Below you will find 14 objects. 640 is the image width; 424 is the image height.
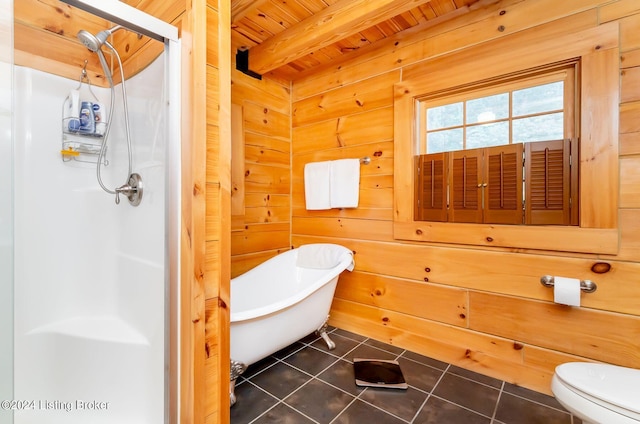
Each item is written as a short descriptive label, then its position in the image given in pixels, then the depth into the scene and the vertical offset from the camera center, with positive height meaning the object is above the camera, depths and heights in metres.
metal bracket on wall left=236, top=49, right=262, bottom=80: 2.32 +1.27
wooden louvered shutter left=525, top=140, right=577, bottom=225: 1.49 +0.16
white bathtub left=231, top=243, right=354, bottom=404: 1.42 -0.58
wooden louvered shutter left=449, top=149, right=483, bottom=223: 1.74 +0.16
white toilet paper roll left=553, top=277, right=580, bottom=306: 1.40 -0.41
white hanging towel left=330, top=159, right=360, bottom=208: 2.26 +0.23
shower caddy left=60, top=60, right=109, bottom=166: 1.54 +0.40
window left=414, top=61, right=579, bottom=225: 1.51 +0.36
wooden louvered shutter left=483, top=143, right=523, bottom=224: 1.60 +0.16
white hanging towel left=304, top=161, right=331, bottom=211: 2.40 +0.23
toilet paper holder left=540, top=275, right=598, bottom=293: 1.41 -0.38
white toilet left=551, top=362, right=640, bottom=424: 0.90 -0.63
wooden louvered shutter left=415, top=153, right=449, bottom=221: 1.87 +0.17
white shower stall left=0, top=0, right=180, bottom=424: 1.02 -0.22
